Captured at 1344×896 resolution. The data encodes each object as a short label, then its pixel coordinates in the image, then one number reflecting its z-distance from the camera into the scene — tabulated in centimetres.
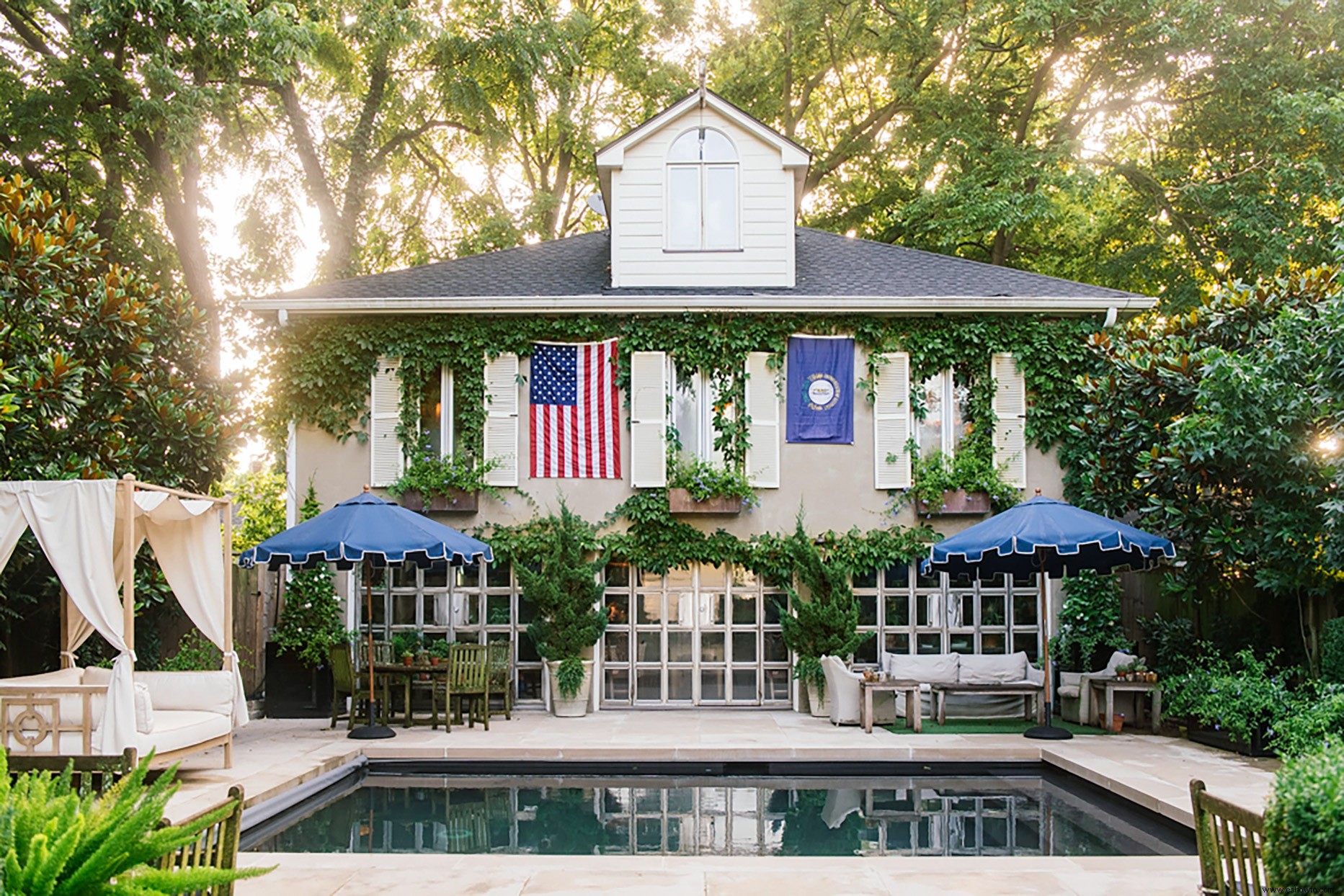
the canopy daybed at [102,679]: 804
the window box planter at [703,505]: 1331
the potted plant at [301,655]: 1282
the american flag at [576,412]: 1364
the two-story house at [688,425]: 1361
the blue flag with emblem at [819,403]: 1373
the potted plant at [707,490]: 1327
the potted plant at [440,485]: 1330
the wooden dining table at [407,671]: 1151
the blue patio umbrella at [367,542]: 1053
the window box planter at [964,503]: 1340
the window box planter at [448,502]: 1334
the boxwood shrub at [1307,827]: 338
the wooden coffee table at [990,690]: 1177
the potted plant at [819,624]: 1238
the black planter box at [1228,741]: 980
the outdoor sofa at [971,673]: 1241
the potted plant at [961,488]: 1340
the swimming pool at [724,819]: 744
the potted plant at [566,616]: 1259
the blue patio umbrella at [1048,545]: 1067
